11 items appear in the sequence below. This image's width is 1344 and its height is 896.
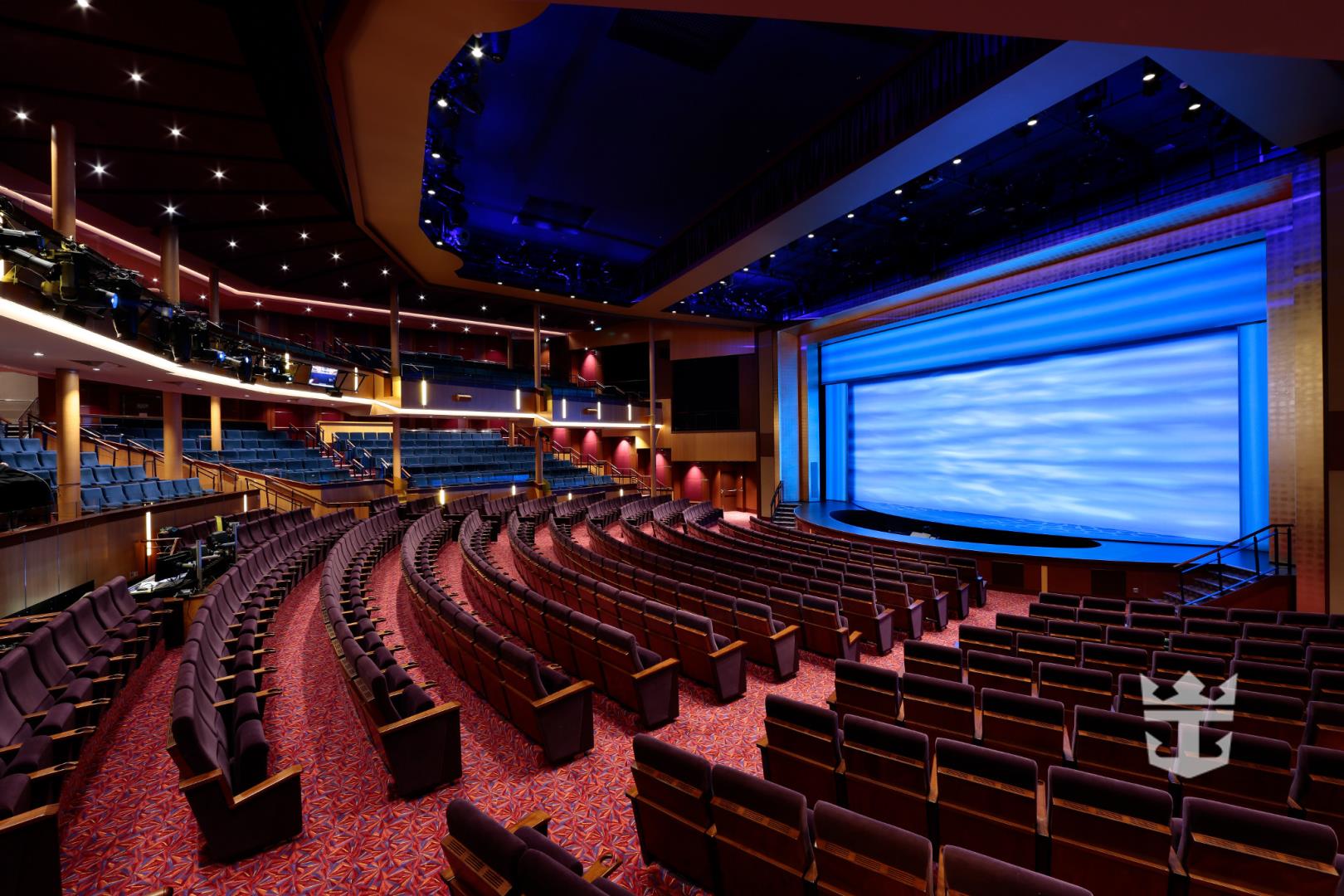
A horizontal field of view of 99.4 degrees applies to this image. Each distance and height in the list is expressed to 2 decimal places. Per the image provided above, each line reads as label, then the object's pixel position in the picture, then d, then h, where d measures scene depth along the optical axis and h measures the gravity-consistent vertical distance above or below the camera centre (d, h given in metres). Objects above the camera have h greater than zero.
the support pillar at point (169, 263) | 9.07 +3.01
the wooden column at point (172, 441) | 10.02 +0.18
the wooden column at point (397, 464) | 13.70 -0.38
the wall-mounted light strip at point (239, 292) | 9.45 +4.00
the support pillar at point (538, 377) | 15.12 +1.88
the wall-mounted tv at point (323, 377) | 11.38 +1.47
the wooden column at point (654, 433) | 16.45 +0.35
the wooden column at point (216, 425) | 11.98 +0.55
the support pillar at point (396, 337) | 13.44 +2.67
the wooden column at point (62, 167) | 6.25 +3.15
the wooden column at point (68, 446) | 6.80 +0.09
